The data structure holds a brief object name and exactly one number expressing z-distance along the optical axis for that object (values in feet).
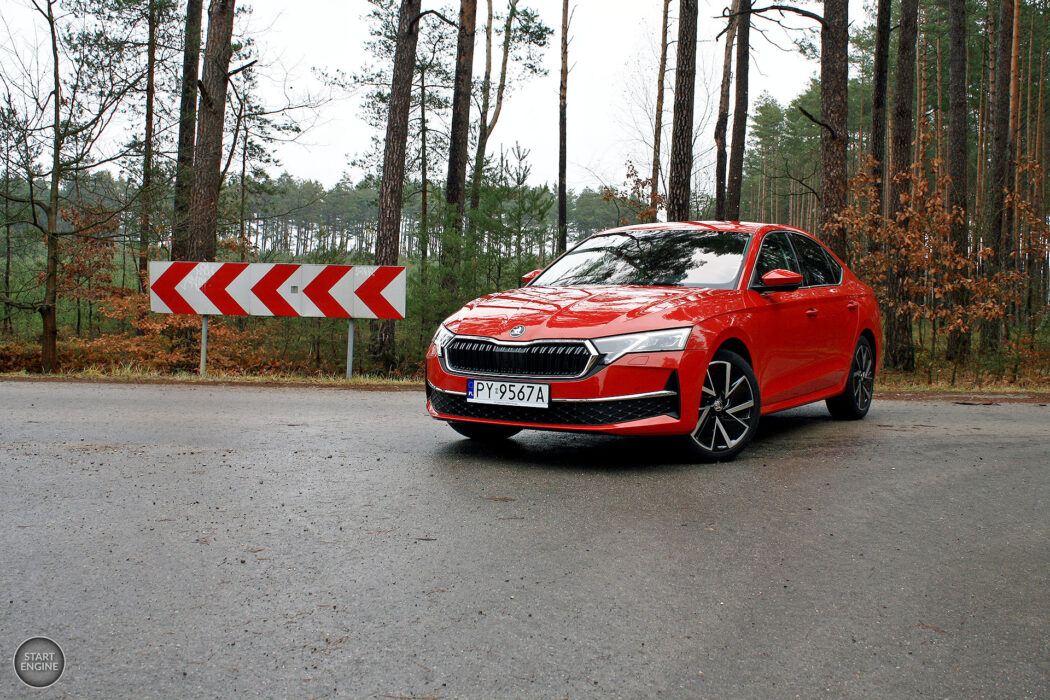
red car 17.84
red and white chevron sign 39.37
